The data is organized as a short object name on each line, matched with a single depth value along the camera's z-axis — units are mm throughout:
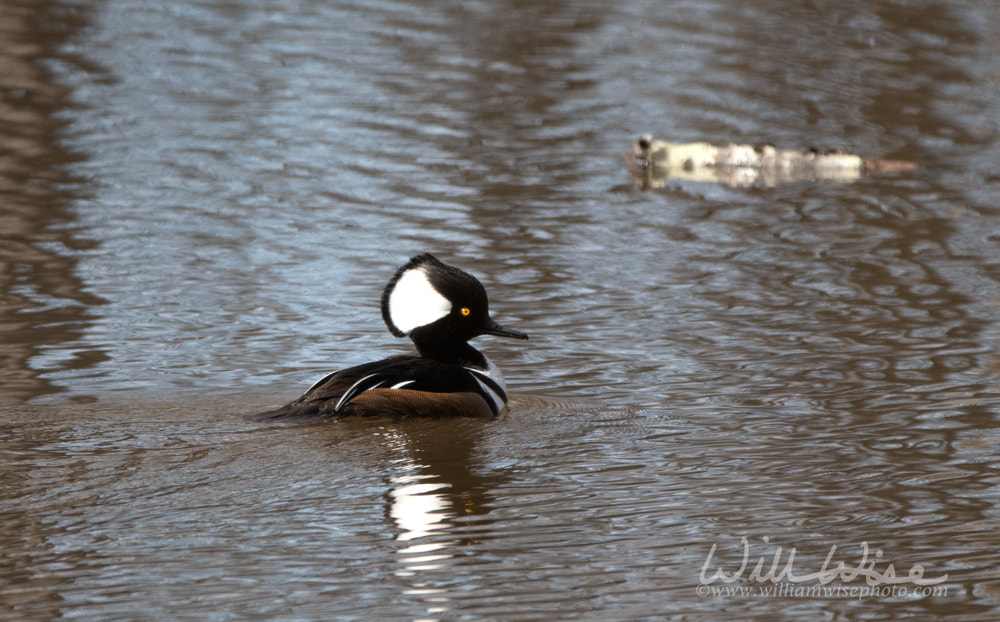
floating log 25844
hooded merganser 13594
